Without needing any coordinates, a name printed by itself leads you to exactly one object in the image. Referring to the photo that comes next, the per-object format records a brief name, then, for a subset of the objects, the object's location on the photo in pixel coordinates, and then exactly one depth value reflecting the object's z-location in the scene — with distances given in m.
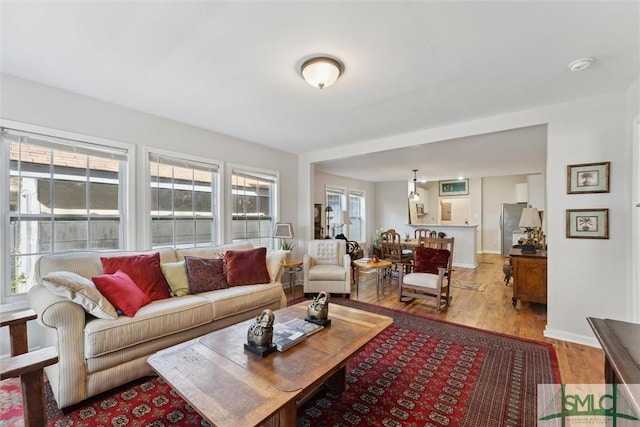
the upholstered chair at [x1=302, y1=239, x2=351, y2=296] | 4.27
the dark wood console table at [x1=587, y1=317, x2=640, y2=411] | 0.94
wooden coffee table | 1.16
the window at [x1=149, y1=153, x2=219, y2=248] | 3.41
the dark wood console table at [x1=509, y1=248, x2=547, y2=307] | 3.57
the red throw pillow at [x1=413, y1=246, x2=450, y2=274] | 3.99
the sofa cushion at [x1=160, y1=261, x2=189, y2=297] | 2.78
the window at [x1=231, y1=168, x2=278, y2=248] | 4.30
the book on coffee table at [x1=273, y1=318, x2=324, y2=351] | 1.72
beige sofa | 1.81
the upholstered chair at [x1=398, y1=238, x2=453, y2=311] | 3.72
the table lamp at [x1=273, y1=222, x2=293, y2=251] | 4.40
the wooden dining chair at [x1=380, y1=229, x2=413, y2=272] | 5.46
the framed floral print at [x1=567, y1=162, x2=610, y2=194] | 2.71
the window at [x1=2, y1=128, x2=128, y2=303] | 2.46
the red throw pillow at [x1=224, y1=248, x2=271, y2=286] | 3.14
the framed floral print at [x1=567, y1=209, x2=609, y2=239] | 2.72
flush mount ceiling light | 2.10
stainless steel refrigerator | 8.21
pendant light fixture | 7.33
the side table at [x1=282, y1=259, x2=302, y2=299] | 4.11
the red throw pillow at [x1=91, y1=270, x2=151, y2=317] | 2.16
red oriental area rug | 1.72
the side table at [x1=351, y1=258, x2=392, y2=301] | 4.09
